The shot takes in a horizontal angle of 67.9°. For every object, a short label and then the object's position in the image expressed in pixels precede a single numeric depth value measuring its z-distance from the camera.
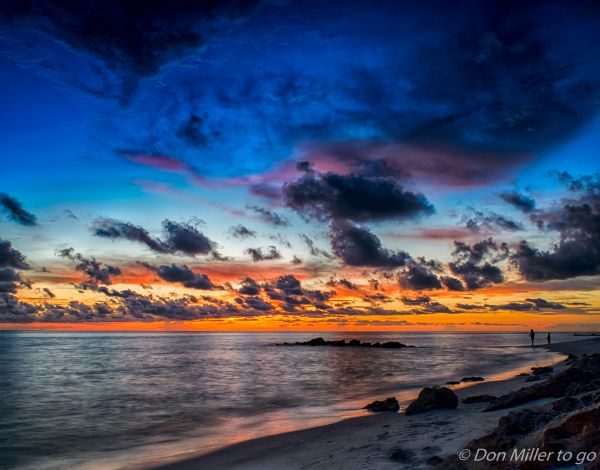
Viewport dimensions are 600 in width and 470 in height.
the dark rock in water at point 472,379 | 33.69
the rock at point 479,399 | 18.98
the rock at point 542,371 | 32.09
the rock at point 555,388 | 15.29
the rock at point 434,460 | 9.62
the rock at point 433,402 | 17.97
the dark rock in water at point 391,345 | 110.76
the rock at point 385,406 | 21.35
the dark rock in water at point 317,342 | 142.60
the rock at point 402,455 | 10.49
